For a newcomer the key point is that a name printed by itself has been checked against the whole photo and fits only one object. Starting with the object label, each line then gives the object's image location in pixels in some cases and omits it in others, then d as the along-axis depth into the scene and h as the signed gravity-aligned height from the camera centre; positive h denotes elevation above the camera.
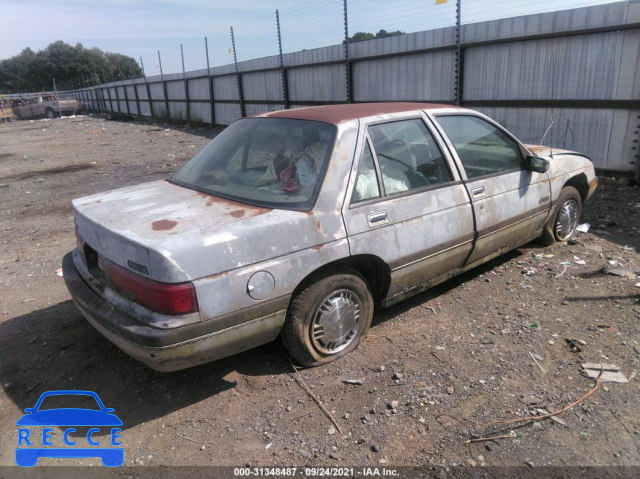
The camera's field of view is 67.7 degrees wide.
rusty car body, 2.59 -0.90
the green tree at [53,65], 83.34 +4.65
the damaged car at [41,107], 39.03 -1.07
